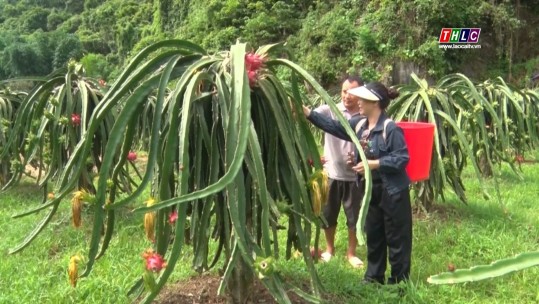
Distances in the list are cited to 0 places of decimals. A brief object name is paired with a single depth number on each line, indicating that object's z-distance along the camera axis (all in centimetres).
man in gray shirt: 381
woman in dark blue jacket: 315
